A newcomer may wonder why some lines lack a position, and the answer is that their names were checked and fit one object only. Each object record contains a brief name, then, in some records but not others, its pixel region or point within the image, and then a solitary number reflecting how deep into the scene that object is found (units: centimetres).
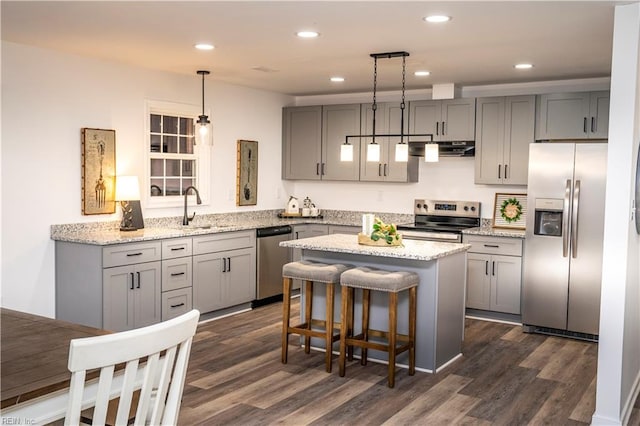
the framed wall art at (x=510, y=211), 628
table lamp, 536
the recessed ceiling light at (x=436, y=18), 365
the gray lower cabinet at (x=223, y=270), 574
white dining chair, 159
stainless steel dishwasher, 645
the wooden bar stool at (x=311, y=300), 445
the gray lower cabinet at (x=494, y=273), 585
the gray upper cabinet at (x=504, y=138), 612
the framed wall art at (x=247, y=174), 691
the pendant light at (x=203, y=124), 589
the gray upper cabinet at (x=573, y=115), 575
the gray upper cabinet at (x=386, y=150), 685
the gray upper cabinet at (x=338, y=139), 713
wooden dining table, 170
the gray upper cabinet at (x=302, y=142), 737
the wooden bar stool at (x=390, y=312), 417
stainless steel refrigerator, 518
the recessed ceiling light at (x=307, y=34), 411
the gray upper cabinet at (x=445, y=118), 639
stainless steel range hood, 638
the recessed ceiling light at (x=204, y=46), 461
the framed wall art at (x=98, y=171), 527
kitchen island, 442
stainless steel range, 620
